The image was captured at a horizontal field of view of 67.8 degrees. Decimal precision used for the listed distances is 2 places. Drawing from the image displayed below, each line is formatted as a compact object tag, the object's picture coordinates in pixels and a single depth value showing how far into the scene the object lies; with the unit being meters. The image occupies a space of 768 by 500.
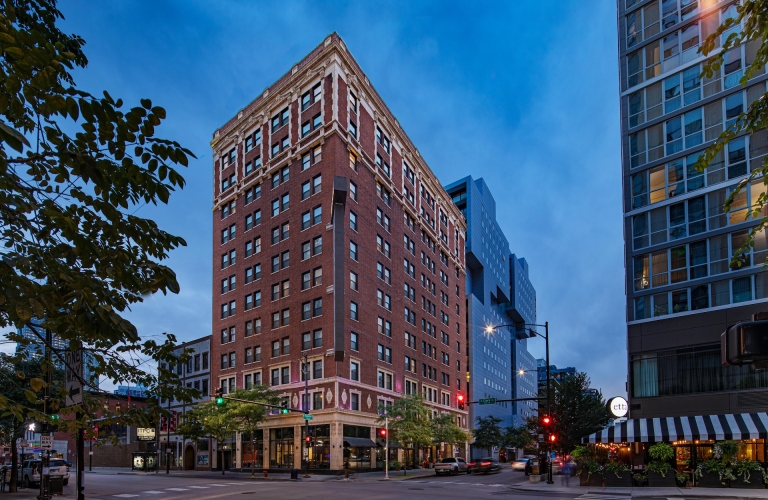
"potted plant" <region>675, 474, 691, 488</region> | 31.26
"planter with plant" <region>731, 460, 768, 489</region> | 29.52
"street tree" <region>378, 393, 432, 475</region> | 53.09
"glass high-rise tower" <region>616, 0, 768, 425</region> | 38.06
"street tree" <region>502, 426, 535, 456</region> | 100.04
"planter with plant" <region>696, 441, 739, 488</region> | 30.17
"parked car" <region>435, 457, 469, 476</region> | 51.78
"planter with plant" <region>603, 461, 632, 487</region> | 33.50
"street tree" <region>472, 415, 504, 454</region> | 92.94
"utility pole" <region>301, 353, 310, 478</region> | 46.50
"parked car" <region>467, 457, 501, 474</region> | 56.31
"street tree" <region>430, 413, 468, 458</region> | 59.50
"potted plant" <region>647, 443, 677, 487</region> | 31.93
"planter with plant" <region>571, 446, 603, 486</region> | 34.66
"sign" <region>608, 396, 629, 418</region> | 26.72
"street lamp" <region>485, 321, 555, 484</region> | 39.18
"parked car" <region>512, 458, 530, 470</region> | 63.91
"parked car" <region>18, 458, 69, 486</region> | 40.03
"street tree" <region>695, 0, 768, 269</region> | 5.61
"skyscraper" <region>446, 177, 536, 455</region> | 116.62
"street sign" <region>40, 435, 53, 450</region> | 24.03
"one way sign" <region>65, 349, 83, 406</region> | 6.87
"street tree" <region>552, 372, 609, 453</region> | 53.19
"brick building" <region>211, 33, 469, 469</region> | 54.84
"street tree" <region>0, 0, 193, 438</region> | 4.36
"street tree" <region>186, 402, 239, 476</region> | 52.00
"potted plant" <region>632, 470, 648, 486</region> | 32.41
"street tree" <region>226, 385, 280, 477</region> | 52.78
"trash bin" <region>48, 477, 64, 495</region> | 32.34
